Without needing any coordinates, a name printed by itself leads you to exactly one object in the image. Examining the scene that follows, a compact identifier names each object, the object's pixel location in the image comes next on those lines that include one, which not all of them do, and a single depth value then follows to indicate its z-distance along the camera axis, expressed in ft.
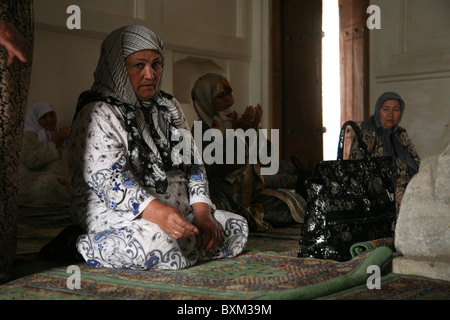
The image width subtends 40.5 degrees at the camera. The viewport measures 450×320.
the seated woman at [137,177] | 8.21
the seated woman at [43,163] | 17.71
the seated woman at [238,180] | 13.26
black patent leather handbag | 9.00
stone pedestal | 7.74
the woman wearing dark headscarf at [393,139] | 14.49
